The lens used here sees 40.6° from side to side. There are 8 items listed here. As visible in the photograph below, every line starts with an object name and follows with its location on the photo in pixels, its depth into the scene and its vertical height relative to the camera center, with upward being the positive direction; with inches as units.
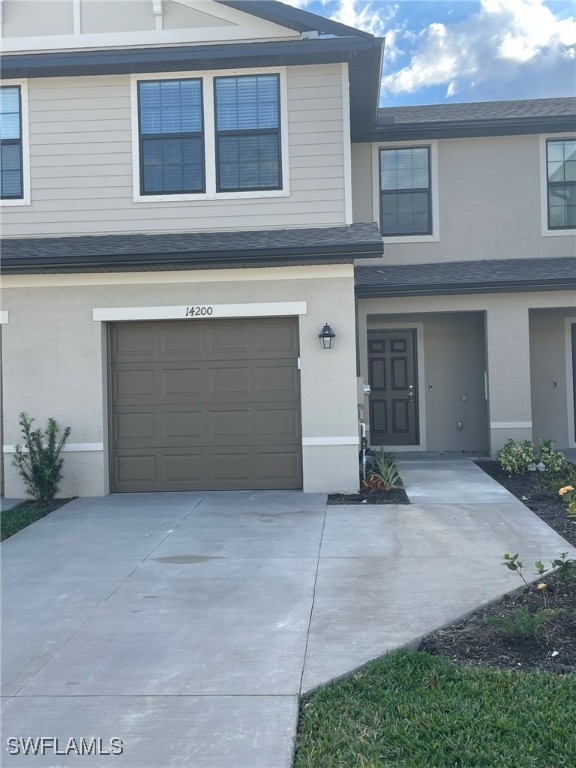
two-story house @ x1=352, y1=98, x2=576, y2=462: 523.5 +79.9
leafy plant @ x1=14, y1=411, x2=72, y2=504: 411.5 -30.2
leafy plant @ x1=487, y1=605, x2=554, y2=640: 201.3 -60.4
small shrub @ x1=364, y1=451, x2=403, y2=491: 422.0 -44.8
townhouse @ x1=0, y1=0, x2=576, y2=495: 415.2 +86.5
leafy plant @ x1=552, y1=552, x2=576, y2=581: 229.3 -52.6
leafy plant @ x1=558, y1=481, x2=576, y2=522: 255.0 -48.1
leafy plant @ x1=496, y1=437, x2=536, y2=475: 480.7 -41.1
